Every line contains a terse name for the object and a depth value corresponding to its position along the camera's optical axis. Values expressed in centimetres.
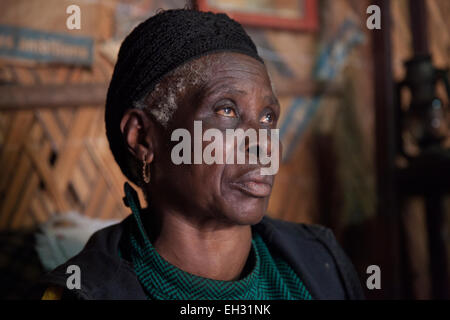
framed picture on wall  189
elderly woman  86
